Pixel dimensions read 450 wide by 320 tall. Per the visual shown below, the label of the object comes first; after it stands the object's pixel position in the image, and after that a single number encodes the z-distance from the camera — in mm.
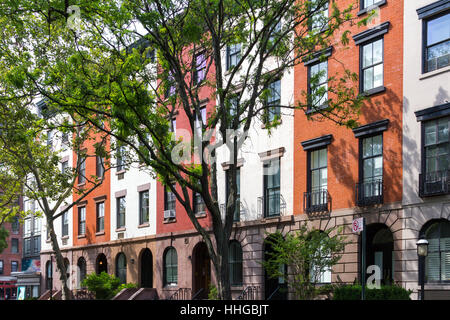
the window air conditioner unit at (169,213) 35156
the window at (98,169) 44269
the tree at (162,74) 17484
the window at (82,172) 46094
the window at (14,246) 102750
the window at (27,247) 60225
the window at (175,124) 35844
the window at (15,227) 100444
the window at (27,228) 60250
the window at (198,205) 32594
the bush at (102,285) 37938
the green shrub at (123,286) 37453
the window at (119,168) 41806
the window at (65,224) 48812
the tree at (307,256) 21453
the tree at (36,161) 29094
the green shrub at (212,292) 29250
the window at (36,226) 57678
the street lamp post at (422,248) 18016
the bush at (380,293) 20359
